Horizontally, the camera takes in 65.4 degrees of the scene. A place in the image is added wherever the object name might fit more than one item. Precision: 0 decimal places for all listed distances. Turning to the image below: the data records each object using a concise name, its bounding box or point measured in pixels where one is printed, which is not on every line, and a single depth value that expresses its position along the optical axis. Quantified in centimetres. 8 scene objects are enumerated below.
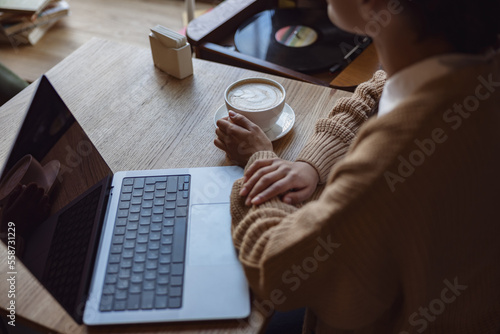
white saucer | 90
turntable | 123
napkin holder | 103
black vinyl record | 134
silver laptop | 59
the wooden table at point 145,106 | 88
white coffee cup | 87
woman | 49
